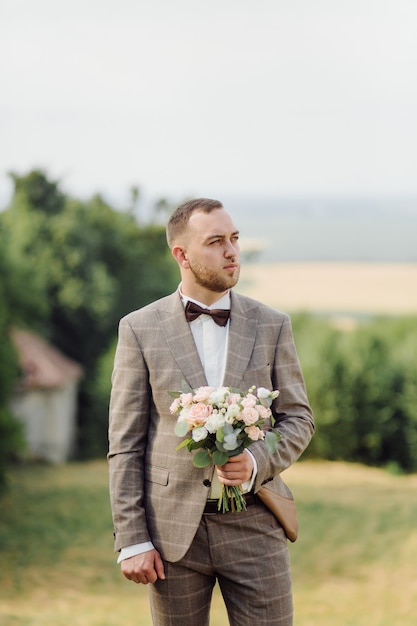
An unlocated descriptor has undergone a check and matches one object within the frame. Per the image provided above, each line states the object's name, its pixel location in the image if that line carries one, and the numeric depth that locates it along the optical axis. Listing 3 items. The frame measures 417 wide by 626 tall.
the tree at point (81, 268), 26.89
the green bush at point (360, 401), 25.97
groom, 3.06
